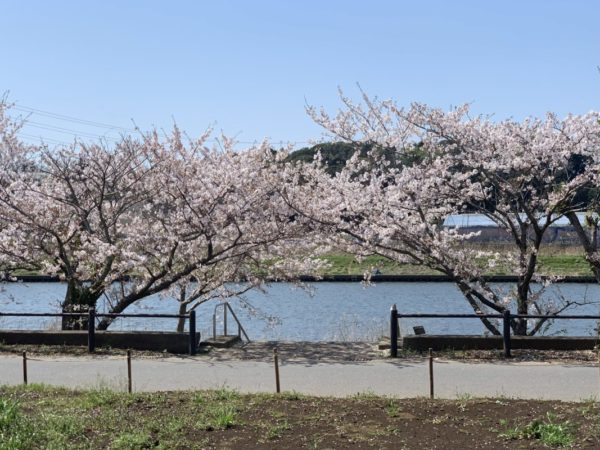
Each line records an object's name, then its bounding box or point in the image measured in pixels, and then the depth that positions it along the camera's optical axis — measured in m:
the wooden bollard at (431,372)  10.34
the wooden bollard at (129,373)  10.78
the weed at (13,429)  7.72
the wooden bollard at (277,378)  10.74
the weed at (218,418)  8.65
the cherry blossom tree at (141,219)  16.89
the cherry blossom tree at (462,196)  16.70
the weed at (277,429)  8.33
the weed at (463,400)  9.50
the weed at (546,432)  7.89
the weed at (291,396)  10.25
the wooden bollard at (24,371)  11.47
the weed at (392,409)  9.22
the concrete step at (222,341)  16.17
